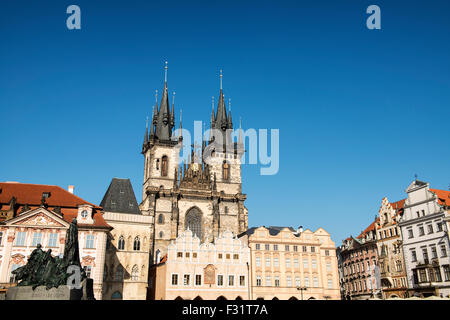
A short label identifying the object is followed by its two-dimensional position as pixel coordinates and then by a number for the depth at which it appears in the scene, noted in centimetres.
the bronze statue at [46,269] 2378
